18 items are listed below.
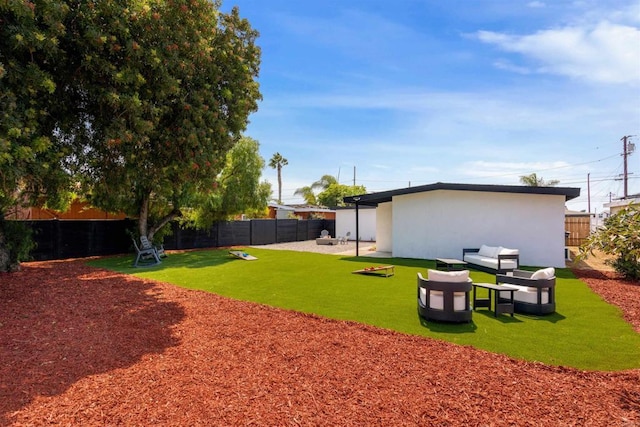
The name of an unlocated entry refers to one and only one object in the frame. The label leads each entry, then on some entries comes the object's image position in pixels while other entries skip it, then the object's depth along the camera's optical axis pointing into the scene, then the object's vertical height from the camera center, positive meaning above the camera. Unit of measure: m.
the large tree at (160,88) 5.71 +2.48
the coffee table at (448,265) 9.63 -1.36
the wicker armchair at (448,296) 5.45 -1.22
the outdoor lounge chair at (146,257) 12.33 -1.43
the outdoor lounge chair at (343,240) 23.70 -1.41
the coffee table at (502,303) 5.91 -1.44
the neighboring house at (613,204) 19.79 +1.07
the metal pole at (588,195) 47.53 +3.52
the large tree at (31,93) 4.62 +2.00
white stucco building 12.39 +0.02
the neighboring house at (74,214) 18.06 +0.25
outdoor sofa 9.74 -1.21
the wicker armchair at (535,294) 6.05 -1.31
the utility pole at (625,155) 30.95 +6.09
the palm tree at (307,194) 55.10 +4.32
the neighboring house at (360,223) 26.08 -0.23
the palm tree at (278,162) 52.10 +8.83
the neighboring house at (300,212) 35.47 +0.84
